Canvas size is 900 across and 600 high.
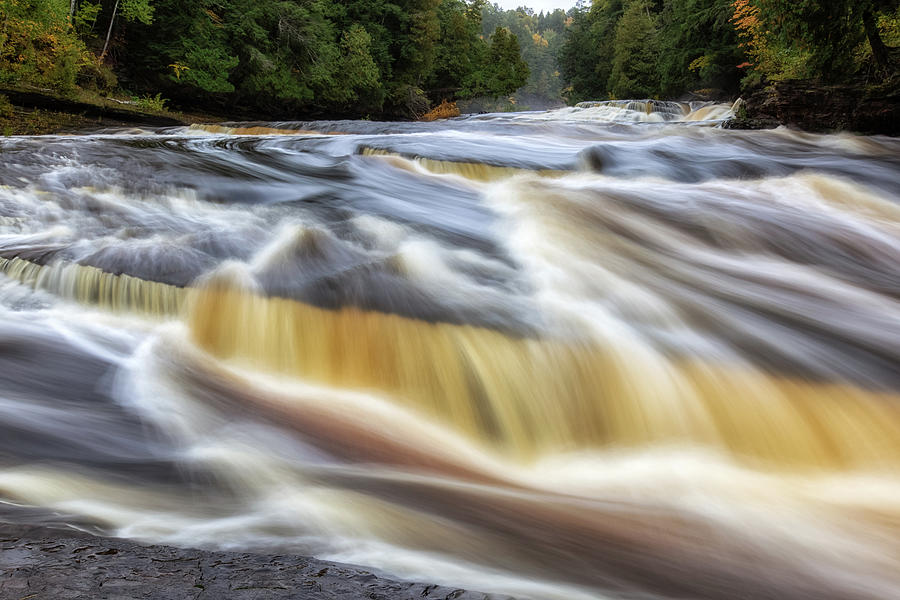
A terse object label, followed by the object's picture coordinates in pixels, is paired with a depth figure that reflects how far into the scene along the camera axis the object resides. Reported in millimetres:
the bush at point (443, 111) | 33344
